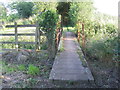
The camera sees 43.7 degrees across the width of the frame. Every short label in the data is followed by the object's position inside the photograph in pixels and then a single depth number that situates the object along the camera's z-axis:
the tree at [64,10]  16.19
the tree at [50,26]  5.77
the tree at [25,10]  14.87
